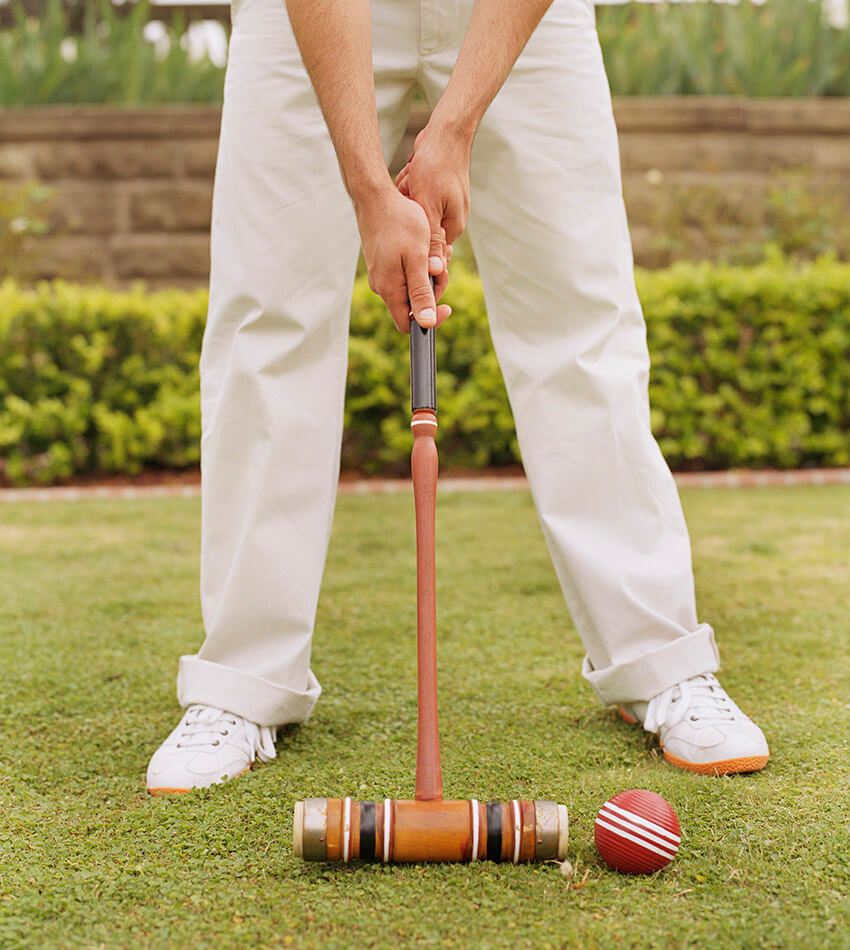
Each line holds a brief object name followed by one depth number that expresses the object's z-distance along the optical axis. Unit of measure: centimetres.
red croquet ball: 122
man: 163
